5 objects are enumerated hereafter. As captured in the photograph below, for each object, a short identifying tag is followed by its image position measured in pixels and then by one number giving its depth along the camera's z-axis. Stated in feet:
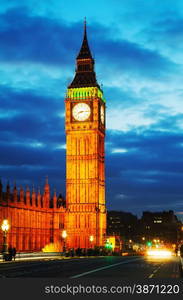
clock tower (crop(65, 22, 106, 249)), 342.44
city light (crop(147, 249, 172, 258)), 317.05
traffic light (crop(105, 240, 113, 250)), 321.38
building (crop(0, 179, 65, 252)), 290.76
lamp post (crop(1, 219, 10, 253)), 187.44
